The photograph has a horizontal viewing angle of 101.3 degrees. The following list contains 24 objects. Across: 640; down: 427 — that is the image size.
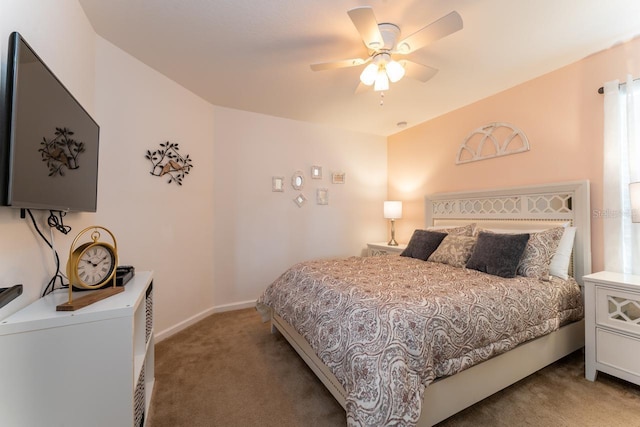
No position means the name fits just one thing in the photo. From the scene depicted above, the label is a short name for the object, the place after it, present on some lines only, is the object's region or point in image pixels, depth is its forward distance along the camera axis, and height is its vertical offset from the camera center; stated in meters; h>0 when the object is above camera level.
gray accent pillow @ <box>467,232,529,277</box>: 2.07 -0.30
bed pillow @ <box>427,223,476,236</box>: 2.78 -0.14
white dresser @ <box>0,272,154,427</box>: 0.91 -0.56
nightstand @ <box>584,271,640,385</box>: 1.72 -0.74
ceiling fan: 1.52 +1.15
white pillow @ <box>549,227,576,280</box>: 2.18 -0.33
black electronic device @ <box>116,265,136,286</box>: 1.44 -0.34
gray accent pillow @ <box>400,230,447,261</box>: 2.83 -0.30
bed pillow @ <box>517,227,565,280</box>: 2.07 -0.29
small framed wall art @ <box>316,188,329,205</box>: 3.91 +0.31
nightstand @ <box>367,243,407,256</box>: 3.62 -0.47
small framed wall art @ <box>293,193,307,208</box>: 3.76 +0.24
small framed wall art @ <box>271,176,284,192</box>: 3.60 +0.45
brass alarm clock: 1.20 -0.24
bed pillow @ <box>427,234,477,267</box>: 2.43 -0.33
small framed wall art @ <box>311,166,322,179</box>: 3.88 +0.66
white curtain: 2.00 +0.36
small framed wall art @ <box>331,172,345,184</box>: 4.05 +0.61
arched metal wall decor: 2.76 +0.84
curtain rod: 2.16 +1.06
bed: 1.22 -0.63
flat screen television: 0.94 +0.32
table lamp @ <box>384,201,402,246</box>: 3.98 +0.10
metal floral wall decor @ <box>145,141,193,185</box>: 2.50 +0.54
